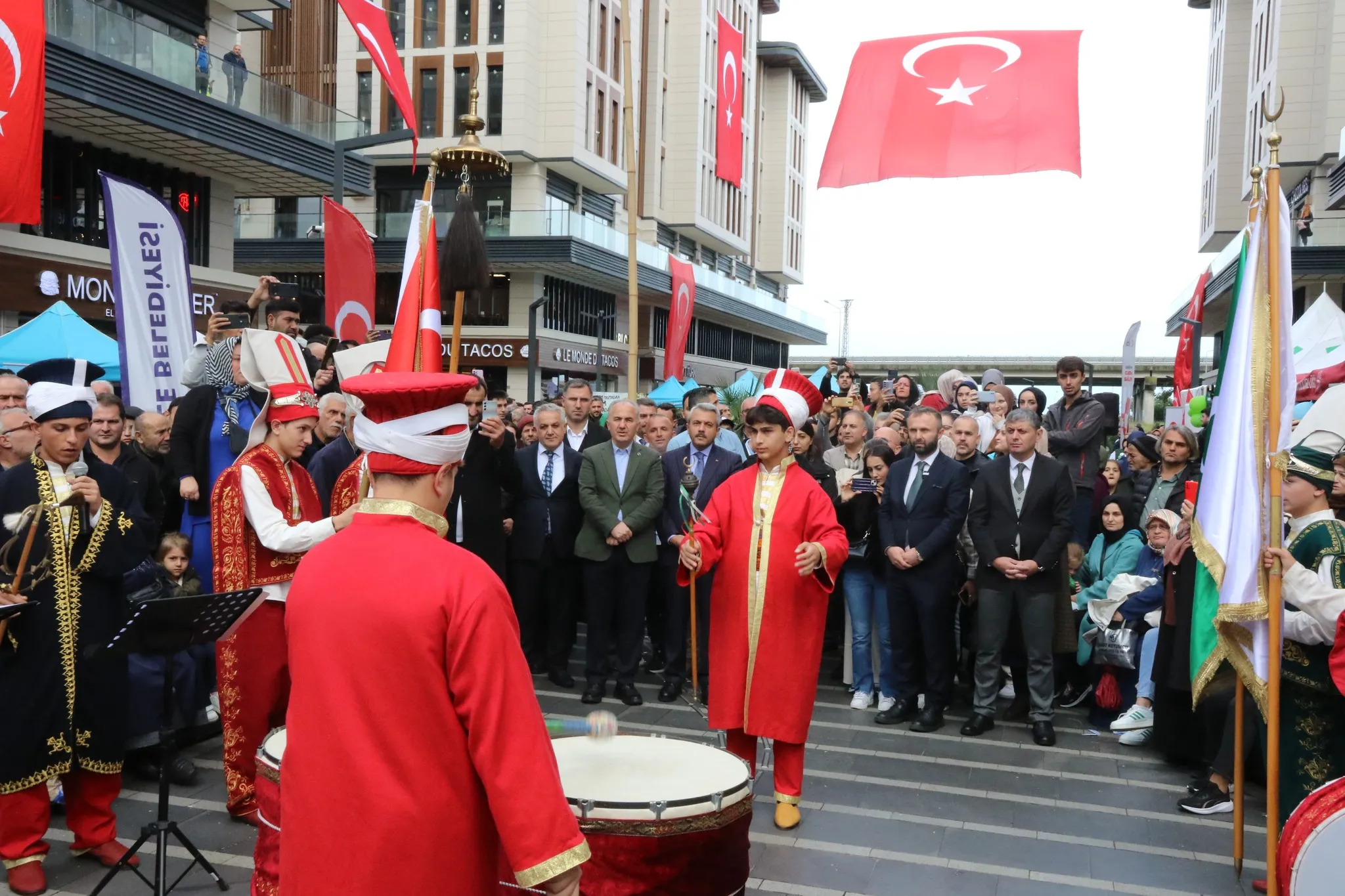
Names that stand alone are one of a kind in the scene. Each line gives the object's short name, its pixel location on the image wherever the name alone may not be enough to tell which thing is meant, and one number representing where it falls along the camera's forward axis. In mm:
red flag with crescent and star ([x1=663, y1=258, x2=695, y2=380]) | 15953
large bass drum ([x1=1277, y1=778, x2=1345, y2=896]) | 3518
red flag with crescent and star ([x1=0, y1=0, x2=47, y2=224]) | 10992
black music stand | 4105
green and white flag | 4605
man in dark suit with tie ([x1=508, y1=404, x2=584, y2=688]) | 8695
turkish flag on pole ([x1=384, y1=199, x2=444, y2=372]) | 4770
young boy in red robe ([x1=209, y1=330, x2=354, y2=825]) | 5195
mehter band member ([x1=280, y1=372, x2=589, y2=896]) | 2410
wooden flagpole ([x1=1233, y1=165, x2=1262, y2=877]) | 4816
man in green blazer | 8258
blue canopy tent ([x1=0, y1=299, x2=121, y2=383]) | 11578
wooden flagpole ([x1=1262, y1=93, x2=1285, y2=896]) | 4406
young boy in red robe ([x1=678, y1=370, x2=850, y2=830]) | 5684
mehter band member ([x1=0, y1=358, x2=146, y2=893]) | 4648
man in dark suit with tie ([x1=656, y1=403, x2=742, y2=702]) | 8516
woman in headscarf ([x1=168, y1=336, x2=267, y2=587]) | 6586
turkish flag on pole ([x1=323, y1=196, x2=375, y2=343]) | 10133
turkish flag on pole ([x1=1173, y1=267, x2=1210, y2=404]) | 16547
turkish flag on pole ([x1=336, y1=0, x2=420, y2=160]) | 11750
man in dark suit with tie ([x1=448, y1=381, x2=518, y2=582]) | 7914
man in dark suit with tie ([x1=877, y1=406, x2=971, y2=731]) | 7809
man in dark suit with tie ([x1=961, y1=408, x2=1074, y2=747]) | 7555
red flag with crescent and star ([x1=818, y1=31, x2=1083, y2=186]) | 9234
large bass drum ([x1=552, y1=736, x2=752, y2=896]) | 3291
